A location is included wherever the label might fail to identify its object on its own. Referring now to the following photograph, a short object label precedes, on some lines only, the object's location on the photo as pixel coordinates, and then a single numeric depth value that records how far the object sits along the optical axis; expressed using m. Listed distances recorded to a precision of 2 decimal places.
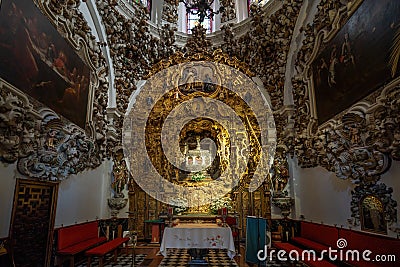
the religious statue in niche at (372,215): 4.84
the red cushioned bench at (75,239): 5.57
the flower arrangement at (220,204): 10.46
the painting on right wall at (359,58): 4.44
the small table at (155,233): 9.33
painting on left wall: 4.51
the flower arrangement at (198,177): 11.05
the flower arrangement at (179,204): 10.49
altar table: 5.89
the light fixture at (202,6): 9.02
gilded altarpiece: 10.36
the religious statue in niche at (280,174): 9.42
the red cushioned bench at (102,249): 5.84
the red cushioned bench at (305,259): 4.78
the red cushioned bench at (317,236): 6.05
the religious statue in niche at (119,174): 9.34
